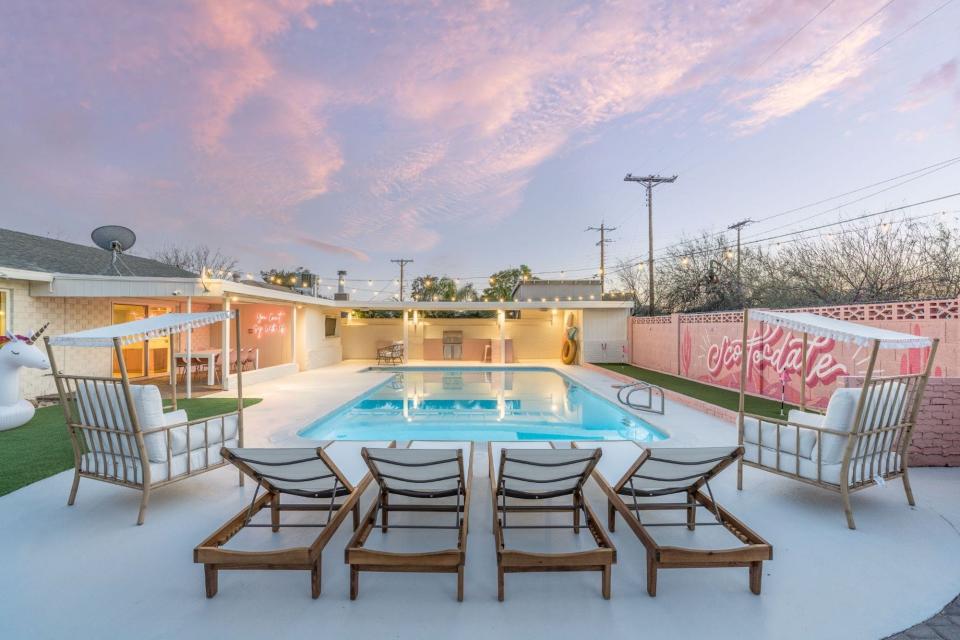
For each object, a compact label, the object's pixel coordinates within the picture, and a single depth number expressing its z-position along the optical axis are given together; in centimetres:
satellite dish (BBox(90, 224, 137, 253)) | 1087
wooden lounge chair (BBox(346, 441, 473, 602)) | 220
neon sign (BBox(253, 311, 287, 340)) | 1331
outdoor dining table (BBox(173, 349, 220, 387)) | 963
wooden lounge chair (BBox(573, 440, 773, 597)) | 225
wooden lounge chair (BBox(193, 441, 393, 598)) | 220
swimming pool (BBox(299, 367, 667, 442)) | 708
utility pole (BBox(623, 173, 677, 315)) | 1884
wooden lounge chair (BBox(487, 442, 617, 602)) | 221
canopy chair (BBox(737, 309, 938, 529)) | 319
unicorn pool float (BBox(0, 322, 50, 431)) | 576
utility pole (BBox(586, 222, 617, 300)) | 2611
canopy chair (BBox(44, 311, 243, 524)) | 322
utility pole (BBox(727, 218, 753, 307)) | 1997
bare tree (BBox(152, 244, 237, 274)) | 3023
